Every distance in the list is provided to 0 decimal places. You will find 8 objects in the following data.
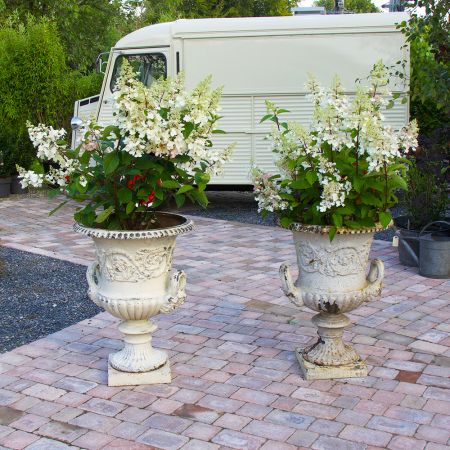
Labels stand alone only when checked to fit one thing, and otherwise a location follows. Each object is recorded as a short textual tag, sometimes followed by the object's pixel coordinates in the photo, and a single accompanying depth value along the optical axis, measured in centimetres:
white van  976
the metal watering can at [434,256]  636
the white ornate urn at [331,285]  405
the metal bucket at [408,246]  677
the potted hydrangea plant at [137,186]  366
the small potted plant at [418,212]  679
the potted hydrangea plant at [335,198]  381
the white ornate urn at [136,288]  397
